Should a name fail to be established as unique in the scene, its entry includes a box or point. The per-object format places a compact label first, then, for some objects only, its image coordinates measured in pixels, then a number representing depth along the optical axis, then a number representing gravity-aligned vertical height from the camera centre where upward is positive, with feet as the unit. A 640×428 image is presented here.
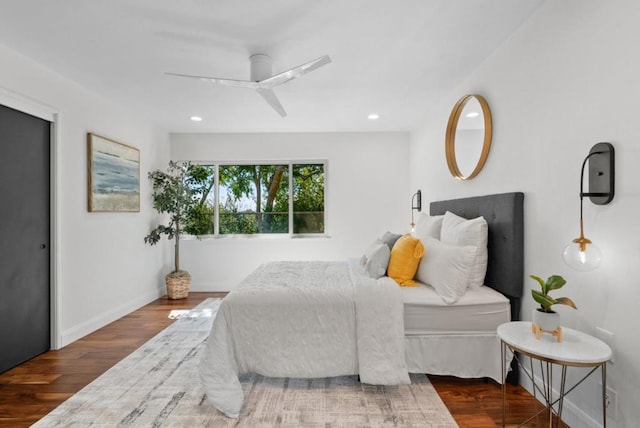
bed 7.29 -2.58
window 17.47 +0.71
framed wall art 11.37 +1.33
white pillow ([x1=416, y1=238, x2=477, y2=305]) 7.47 -1.30
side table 4.67 -1.99
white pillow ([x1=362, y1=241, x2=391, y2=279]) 8.80 -1.30
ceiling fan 7.88 +3.25
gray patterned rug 6.45 -4.01
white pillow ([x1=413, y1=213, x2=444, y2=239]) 10.24 -0.42
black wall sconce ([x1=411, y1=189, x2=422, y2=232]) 14.93 +0.54
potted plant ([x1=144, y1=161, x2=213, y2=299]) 14.97 +0.13
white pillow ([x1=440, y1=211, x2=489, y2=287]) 8.13 -0.66
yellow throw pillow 8.37 -1.22
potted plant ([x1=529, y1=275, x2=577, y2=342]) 5.25 -1.58
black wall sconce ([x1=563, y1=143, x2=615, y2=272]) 5.16 +0.35
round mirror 9.00 +2.28
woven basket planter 15.37 -3.34
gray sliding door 8.52 -0.69
